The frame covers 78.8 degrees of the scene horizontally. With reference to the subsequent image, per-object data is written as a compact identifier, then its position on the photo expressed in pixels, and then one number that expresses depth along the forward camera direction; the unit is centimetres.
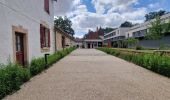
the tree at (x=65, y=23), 3831
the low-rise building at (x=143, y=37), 1784
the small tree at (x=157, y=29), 1597
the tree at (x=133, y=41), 2377
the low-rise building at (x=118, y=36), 3332
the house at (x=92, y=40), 3890
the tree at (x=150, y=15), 4403
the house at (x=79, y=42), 4588
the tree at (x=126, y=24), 5694
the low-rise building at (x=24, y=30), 340
